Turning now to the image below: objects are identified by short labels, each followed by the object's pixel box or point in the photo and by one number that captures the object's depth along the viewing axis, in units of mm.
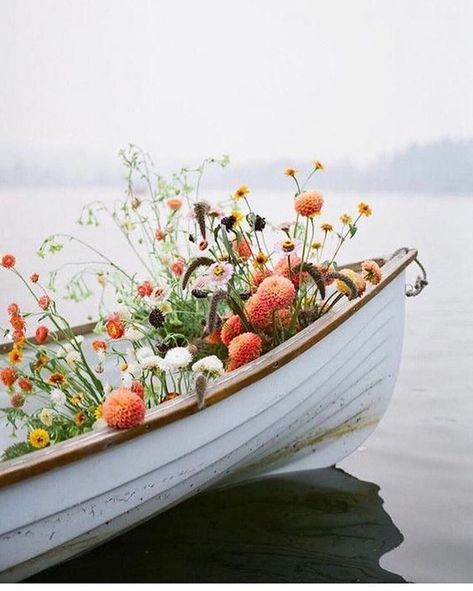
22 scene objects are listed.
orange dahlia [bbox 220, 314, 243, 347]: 1678
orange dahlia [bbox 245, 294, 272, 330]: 1611
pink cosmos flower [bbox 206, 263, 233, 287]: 1532
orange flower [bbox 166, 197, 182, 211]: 1974
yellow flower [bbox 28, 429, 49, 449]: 1476
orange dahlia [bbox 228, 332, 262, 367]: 1606
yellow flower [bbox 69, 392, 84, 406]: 1647
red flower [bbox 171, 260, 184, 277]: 1986
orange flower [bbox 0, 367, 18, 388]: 1620
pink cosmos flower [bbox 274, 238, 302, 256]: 1611
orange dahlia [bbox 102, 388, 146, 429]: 1354
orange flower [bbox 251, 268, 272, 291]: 1744
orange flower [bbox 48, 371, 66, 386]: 1588
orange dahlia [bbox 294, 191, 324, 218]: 1630
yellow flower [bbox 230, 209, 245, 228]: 1692
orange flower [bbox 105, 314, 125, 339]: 1582
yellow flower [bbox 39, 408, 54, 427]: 1608
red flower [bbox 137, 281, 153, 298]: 1846
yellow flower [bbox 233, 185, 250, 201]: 1690
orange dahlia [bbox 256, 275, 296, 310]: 1591
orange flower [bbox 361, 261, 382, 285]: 1809
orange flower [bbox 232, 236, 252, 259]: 1831
